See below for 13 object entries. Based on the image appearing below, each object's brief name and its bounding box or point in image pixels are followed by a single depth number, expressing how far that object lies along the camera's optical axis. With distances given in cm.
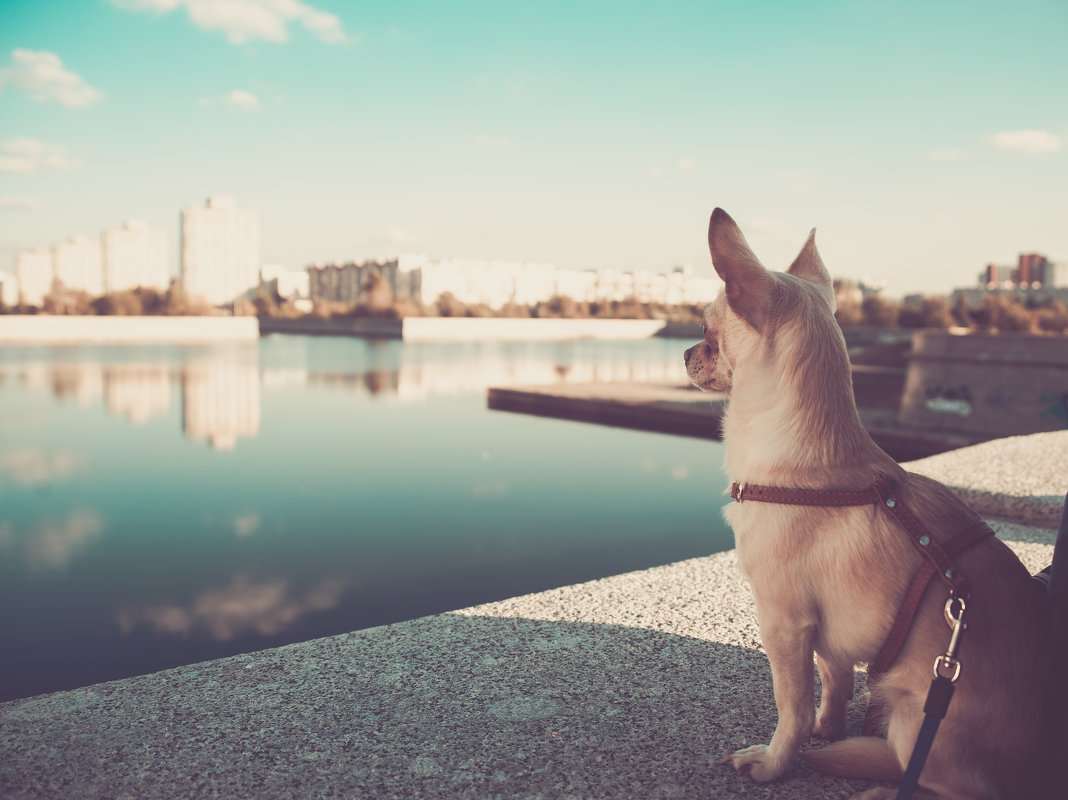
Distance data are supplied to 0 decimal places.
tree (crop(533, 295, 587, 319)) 11025
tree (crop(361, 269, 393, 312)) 9594
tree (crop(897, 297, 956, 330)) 6398
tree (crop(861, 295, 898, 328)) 7606
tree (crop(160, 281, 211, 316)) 7763
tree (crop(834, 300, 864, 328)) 7649
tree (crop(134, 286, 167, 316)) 7769
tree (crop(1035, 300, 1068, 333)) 4825
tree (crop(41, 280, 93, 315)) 7806
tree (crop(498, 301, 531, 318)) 10981
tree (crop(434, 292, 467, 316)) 9893
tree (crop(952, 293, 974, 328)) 6262
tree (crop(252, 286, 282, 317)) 10241
